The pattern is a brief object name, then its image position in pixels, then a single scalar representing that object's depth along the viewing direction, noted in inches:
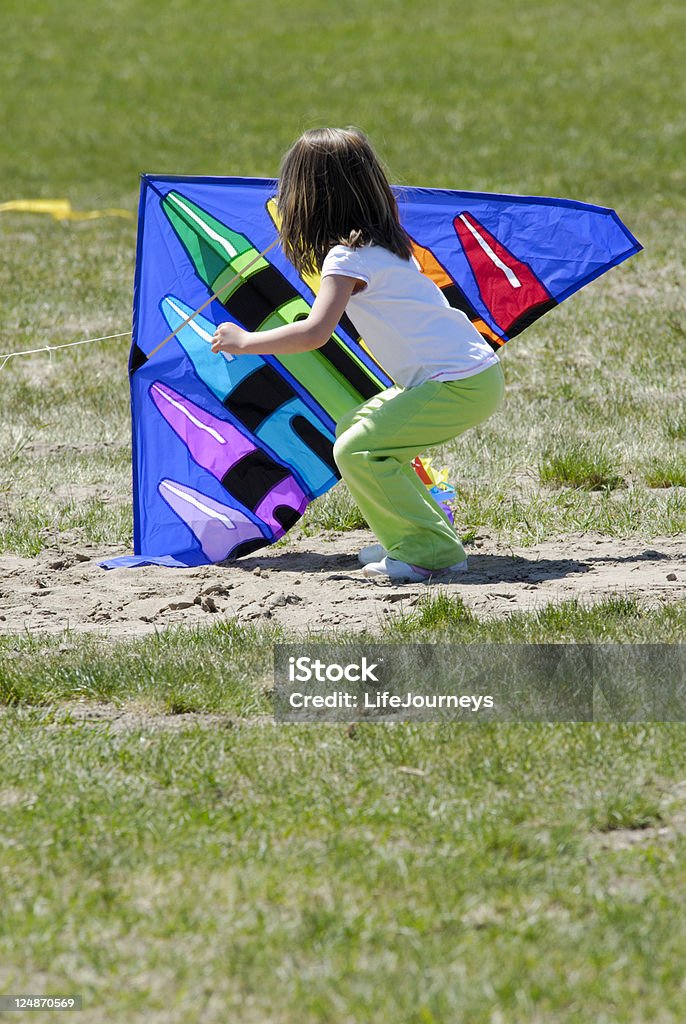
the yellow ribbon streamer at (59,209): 1214.9
